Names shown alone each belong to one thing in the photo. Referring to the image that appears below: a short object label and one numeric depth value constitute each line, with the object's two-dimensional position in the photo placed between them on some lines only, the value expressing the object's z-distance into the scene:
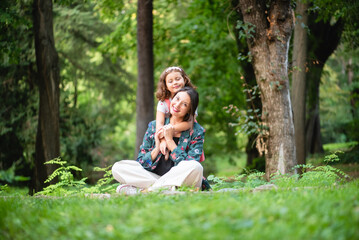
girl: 5.69
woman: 5.32
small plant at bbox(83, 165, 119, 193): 6.03
